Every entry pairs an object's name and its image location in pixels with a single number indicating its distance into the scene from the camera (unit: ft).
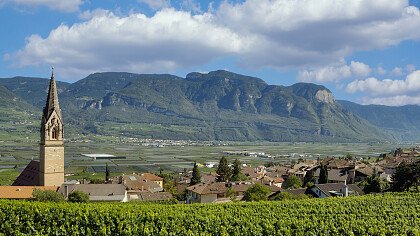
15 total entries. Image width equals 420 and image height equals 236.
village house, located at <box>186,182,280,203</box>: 236.96
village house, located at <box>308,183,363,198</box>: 227.46
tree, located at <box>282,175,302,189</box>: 292.34
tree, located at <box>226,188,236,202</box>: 237.39
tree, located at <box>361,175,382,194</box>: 229.25
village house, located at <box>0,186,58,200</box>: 191.42
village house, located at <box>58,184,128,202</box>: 219.82
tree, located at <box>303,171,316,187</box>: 312.52
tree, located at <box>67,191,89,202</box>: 184.59
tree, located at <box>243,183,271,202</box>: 208.13
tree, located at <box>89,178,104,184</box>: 280.66
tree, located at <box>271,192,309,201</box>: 199.52
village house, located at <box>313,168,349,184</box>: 293.84
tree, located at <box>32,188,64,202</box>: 174.66
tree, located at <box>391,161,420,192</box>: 216.33
